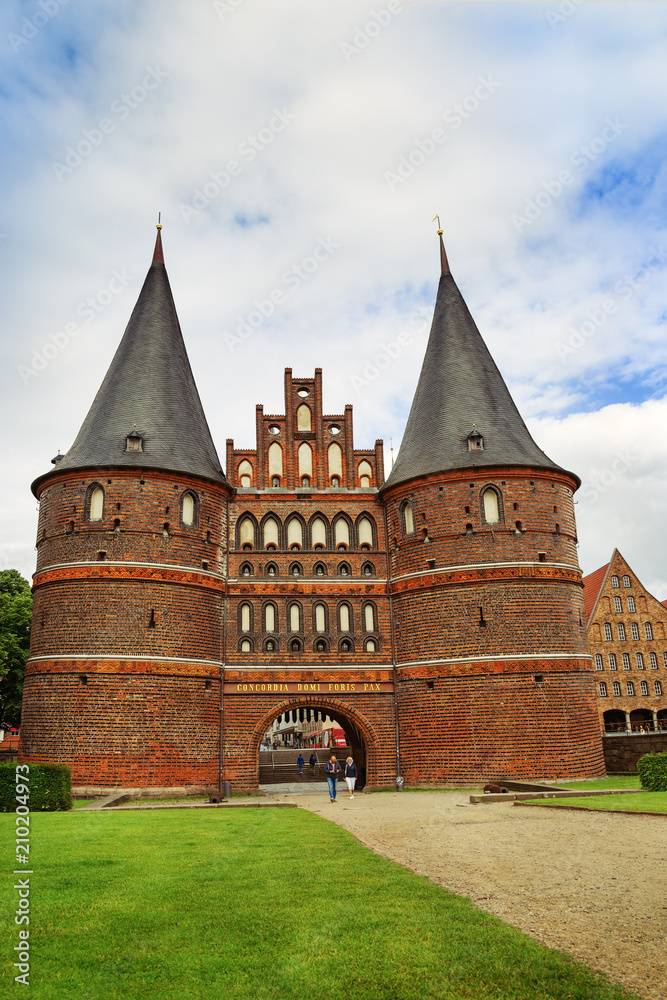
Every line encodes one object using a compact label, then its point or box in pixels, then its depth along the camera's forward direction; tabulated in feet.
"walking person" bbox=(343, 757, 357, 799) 76.69
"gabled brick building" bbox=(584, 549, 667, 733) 157.58
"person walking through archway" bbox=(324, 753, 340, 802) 71.90
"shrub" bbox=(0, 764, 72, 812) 57.41
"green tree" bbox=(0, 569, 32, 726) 110.73
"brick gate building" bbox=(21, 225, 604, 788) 77.71
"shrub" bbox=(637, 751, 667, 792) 64.59
